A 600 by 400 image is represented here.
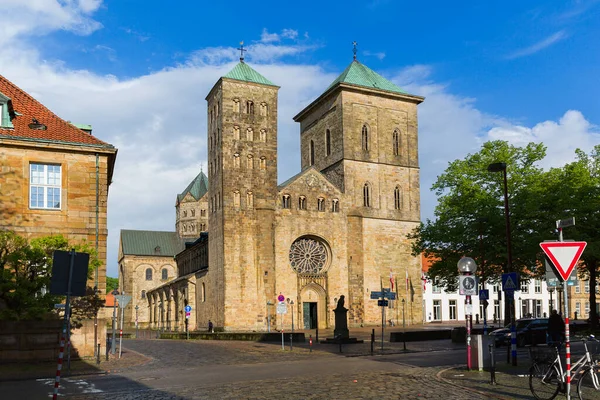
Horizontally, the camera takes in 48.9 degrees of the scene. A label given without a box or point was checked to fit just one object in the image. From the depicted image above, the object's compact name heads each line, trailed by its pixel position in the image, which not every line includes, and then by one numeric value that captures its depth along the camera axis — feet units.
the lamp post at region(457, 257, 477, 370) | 56.29
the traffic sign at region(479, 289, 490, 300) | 108.88
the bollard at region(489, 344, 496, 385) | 46.70
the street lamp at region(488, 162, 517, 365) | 60.08
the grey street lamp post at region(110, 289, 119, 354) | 86.99
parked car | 92.32
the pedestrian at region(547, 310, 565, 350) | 71.77
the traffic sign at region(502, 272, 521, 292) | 63.21
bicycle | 37.17
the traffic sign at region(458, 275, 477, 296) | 56.24
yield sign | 36.01
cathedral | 185.37
